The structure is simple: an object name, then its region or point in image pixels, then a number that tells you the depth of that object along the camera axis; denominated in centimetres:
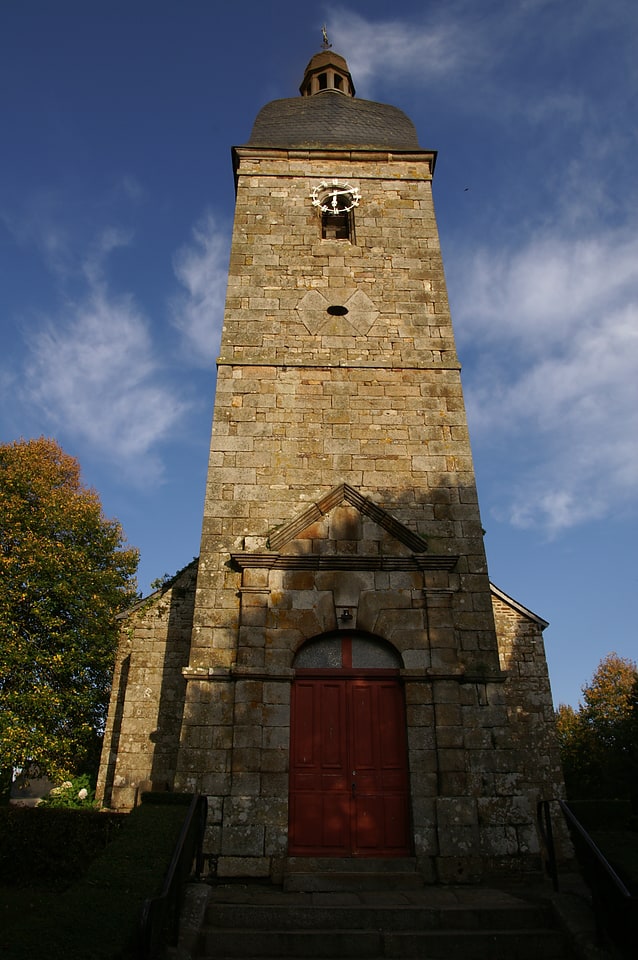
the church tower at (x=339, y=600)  721
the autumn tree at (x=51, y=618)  1423
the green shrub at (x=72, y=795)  1338
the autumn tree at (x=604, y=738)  1964
